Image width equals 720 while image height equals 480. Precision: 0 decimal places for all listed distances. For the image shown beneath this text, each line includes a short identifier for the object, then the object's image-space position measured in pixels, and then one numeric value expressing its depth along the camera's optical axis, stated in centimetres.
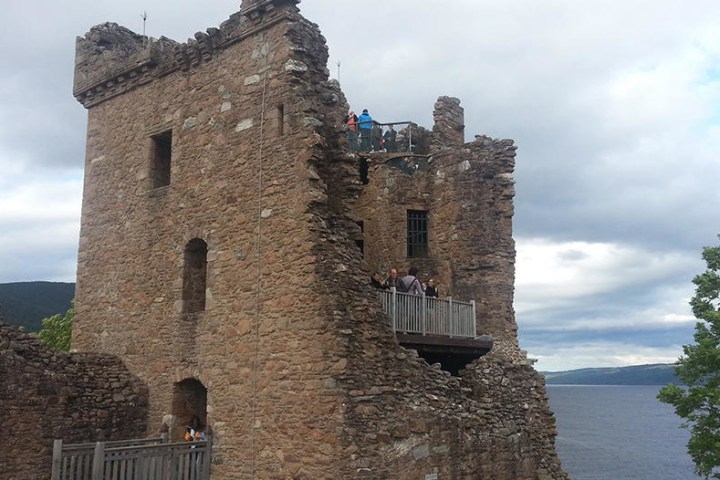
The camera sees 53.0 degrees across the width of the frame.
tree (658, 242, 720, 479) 2130
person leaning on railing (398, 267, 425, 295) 1512
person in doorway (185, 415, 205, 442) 1374
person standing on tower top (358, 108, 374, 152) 2048
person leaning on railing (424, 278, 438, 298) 1614
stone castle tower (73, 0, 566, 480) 1194
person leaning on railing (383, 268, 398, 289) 1520
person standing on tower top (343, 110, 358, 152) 2020
